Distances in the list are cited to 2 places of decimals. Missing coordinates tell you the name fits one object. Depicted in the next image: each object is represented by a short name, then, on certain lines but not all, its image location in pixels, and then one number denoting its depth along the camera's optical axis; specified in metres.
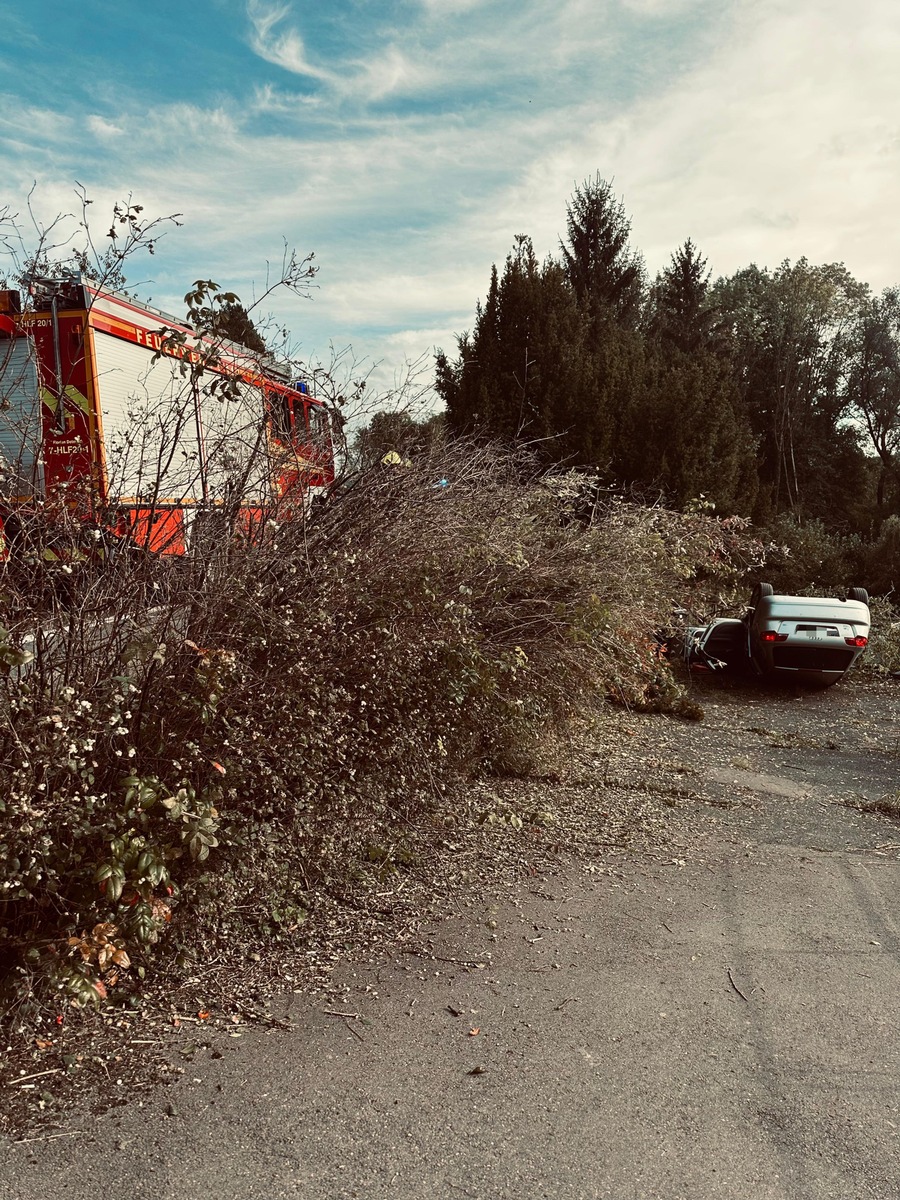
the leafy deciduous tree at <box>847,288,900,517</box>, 38.44
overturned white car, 10.84
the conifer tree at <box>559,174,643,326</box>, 26.31
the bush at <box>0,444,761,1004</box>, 3.04
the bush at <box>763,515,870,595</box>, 18.50
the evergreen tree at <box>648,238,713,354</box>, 33.25
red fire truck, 3.50
